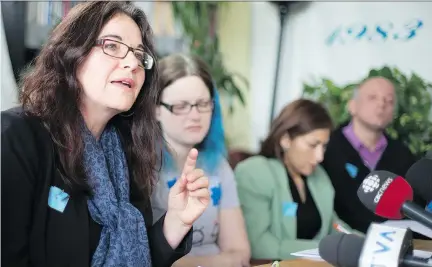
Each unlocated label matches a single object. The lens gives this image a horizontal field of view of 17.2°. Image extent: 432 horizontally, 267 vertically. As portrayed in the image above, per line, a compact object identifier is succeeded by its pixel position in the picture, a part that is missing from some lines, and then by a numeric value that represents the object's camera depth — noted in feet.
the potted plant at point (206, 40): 12.07
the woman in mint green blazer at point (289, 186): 11.50
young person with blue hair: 11.09
